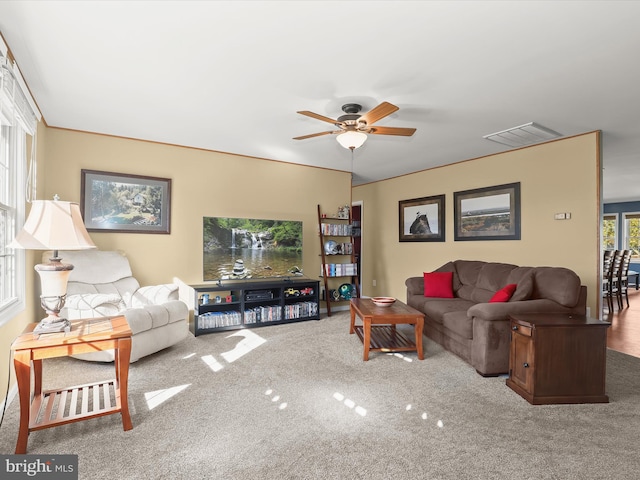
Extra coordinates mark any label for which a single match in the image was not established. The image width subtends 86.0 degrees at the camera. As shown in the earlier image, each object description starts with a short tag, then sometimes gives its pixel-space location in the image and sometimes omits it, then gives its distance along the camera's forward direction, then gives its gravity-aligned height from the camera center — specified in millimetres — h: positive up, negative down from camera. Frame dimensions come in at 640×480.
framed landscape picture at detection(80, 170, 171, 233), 4043 +487
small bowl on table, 3768 -648
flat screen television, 4707 -78
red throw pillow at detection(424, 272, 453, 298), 4504 -544
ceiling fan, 3063 +1043
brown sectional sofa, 2939 -616
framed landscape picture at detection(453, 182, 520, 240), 4742 +460
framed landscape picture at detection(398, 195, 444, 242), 5734 +431
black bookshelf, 4379 -863
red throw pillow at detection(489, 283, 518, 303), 3383 -495
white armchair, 3176 -602
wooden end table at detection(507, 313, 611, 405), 2477 -854
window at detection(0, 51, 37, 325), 2506 +425
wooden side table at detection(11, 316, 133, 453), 1849 -841
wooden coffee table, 3369 -775
